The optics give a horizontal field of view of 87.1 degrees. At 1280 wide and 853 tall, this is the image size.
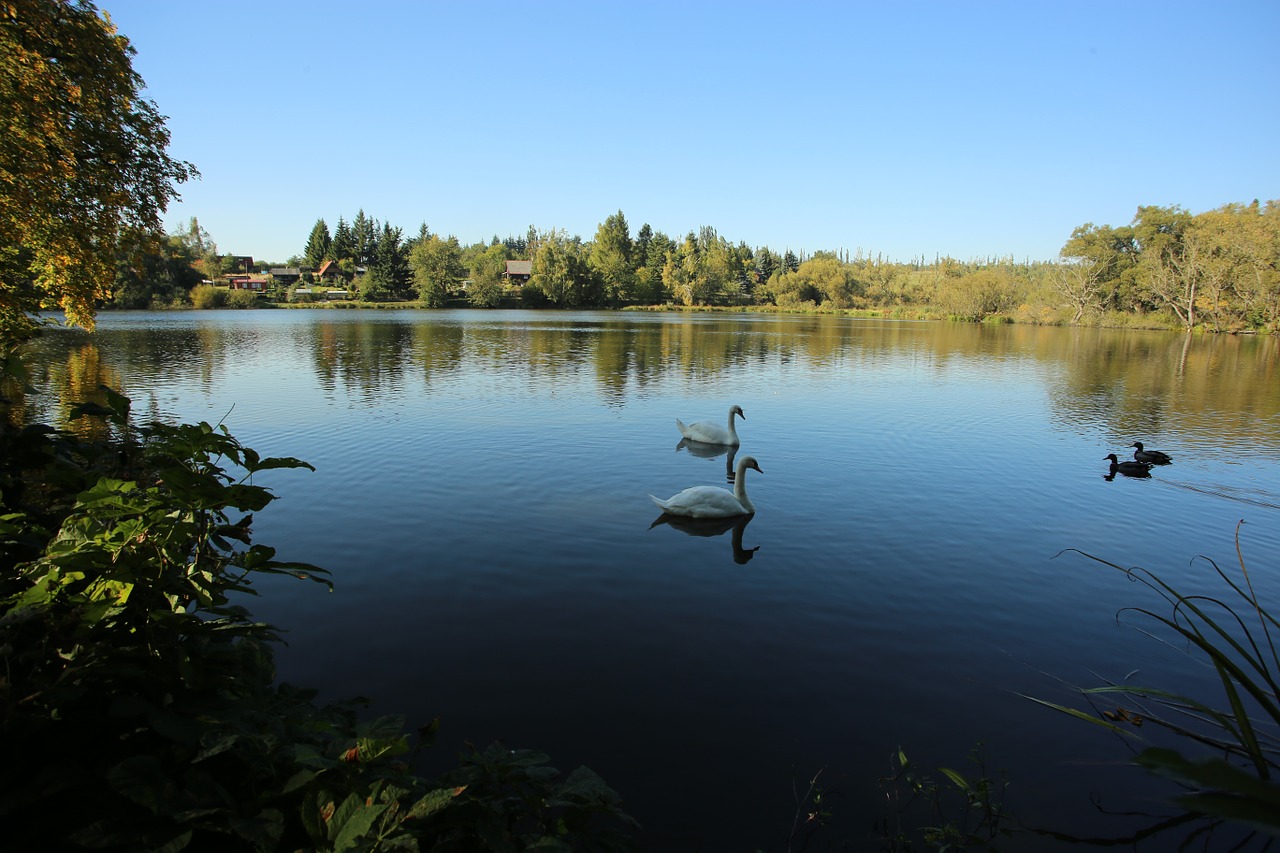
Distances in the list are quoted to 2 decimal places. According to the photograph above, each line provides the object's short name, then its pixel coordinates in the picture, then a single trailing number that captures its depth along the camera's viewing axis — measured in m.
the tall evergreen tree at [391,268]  101.69
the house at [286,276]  120.31
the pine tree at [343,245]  125.38
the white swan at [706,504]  10.91
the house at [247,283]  120.38
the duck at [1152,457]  15.06
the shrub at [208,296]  85.75
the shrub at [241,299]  90.81
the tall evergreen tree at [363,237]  127.38
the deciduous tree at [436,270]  101.69
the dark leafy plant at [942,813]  4.56
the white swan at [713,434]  16.17
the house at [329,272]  121.62
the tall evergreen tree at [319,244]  127.06
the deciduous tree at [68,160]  11.48
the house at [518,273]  125.75
